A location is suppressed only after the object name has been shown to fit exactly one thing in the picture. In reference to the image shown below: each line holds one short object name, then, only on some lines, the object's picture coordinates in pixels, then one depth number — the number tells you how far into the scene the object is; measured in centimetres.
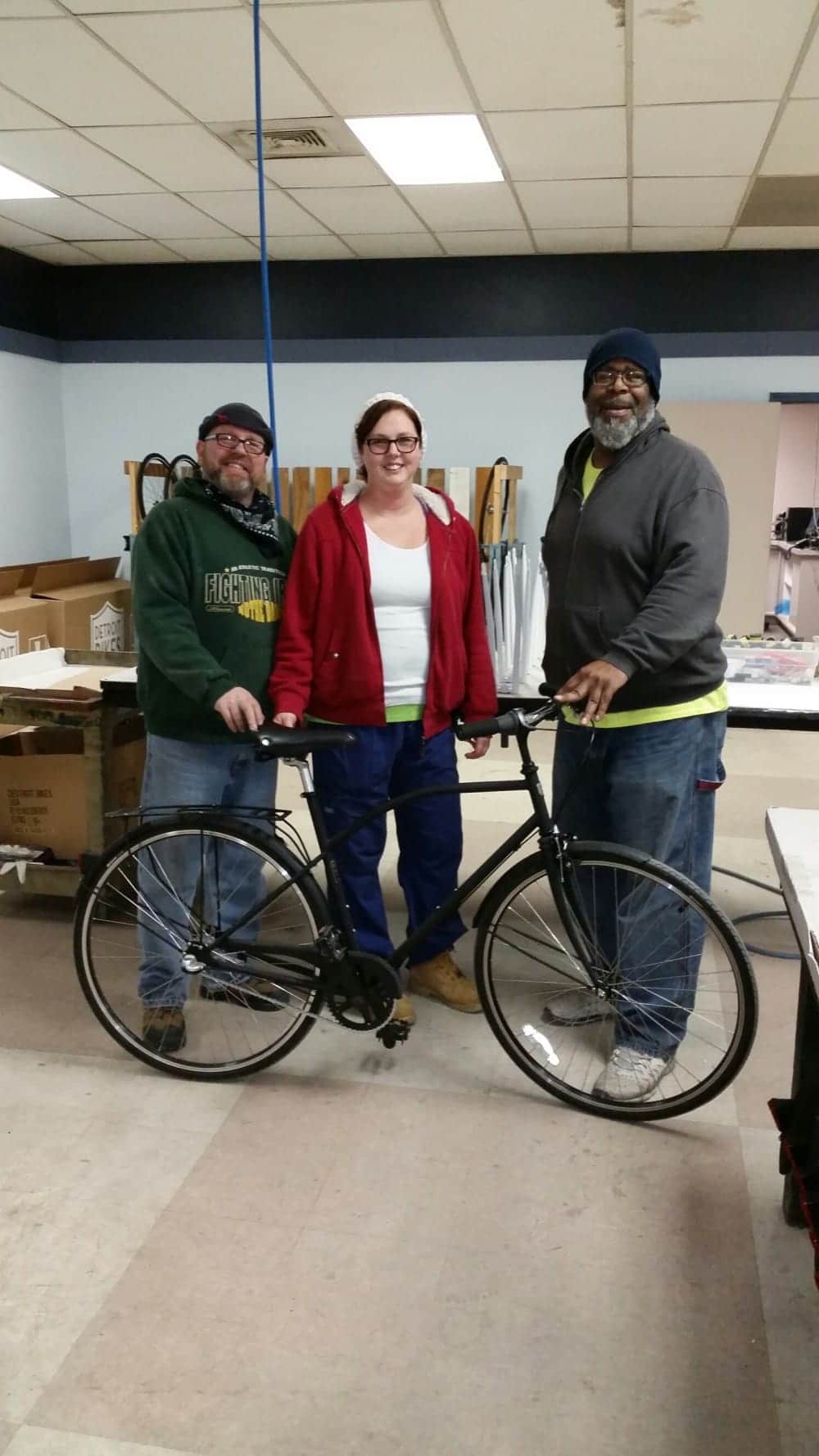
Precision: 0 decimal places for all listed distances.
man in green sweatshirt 208
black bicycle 197
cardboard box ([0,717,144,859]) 295
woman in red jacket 215
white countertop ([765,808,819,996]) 137
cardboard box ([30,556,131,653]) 531
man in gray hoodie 190
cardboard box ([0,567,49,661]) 485
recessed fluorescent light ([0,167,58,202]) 459
